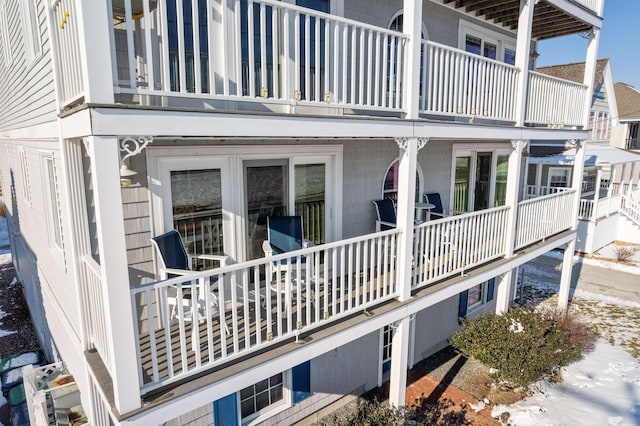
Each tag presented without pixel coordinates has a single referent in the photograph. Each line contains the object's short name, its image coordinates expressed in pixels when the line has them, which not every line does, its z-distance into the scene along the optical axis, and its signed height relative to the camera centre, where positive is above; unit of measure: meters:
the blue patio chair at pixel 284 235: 5.36 -1.12
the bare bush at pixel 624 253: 15.02 -3.79
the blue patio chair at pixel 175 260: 4.16 -1.19
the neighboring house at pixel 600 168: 15.93 -0.64
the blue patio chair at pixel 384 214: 6.78 -1.03
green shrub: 6.47 -3.30
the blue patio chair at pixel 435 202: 7.90 -0.95
